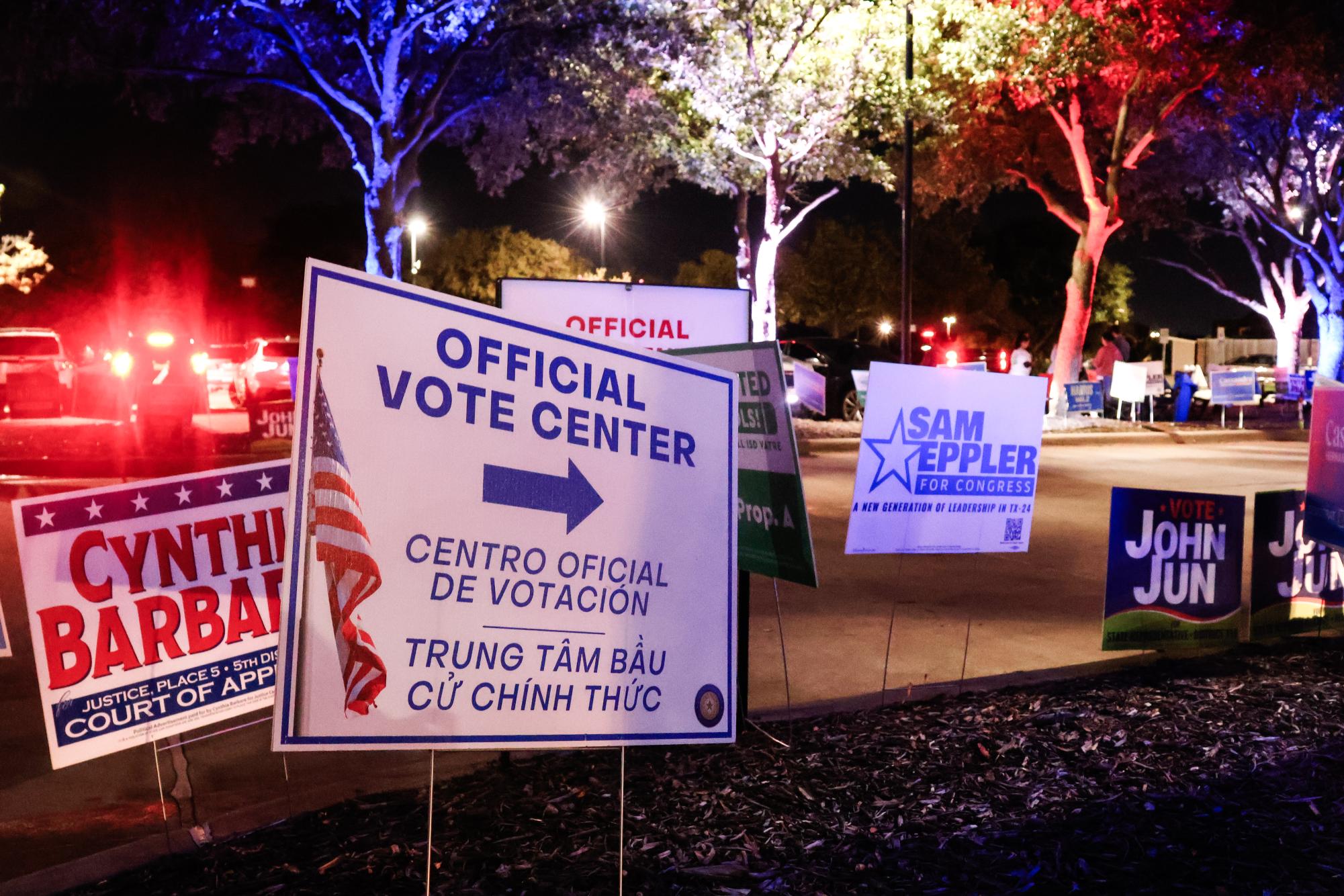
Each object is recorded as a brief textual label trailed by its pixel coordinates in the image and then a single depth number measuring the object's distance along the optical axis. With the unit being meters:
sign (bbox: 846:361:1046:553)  5.34
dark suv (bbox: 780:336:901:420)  25.83
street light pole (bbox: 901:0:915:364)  21.62
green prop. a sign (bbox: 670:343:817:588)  4.45
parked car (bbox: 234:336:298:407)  24.77
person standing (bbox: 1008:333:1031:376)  21.62
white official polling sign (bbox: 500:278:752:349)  6.42
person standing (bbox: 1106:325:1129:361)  25.72
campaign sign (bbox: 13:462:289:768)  4.00
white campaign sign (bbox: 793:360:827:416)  19.98
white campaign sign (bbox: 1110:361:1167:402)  25.03
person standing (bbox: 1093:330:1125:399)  25.58
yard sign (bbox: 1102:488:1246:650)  6.36
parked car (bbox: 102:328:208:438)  15.90
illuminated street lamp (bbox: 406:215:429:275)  47.75
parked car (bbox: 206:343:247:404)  28.80
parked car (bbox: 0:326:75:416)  23.00
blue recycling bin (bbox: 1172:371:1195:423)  26.14
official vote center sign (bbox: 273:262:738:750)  2.58
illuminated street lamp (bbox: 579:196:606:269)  28.36
